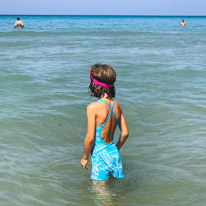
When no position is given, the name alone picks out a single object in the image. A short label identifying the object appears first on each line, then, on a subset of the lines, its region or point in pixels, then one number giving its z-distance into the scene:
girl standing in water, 3.25
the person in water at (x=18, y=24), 27.55
